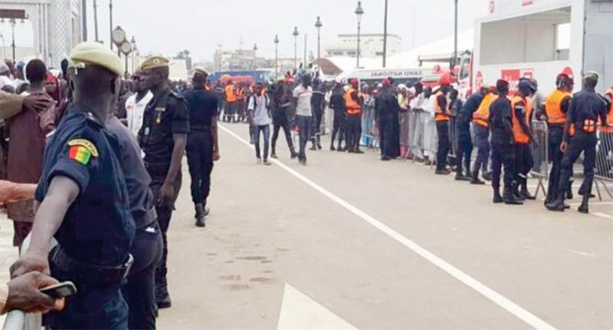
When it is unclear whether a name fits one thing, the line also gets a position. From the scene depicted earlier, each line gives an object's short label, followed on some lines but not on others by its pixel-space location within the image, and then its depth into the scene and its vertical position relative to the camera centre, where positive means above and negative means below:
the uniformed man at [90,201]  3.63 -0.50
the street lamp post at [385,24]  42.17 +2.74
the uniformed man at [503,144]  13.32 -0.87
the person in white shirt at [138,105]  7.62 -0.21
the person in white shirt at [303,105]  19.94 -0.51
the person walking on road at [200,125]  10.70 -0.52
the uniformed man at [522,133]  13.48 -0.72
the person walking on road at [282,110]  19.45 -0.60
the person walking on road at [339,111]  22.73 -0.72
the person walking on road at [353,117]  22.08 -0.84
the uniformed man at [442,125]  17.16 -0.78
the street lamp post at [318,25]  50.06 +3.20
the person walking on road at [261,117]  18.56 -0.73
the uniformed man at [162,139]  7.32 -0.48
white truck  16.75 +0.96
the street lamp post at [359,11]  41.84 +3.30
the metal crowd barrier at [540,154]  14.13 -1.08
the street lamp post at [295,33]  63.88 +3.45
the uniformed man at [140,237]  4.73 -0.85
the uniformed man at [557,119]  12.93 -0.49
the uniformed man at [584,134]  12.31 -0.66
